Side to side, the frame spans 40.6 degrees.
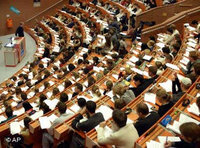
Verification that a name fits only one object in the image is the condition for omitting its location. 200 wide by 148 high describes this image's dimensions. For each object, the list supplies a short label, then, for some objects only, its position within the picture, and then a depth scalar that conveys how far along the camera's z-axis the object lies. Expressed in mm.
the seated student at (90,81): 4688
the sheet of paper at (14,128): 3417
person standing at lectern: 11048
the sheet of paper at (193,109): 2855
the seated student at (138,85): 3756
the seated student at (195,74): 3536
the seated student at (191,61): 4016
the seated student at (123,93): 3537
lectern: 8961
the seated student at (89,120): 2887
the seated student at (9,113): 3993
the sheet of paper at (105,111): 3289
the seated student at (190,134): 2102
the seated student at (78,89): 4281
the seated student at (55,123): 3187
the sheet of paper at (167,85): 3699
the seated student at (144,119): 2699
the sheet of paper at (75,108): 3660
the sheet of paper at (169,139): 2468
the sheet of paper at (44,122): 3230
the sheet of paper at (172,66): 4027
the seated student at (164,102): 2922
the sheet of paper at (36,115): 3696
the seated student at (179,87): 3197
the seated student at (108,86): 4070
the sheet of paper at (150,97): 3426
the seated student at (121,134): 2453
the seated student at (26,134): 3391
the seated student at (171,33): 5906
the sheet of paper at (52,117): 3386
